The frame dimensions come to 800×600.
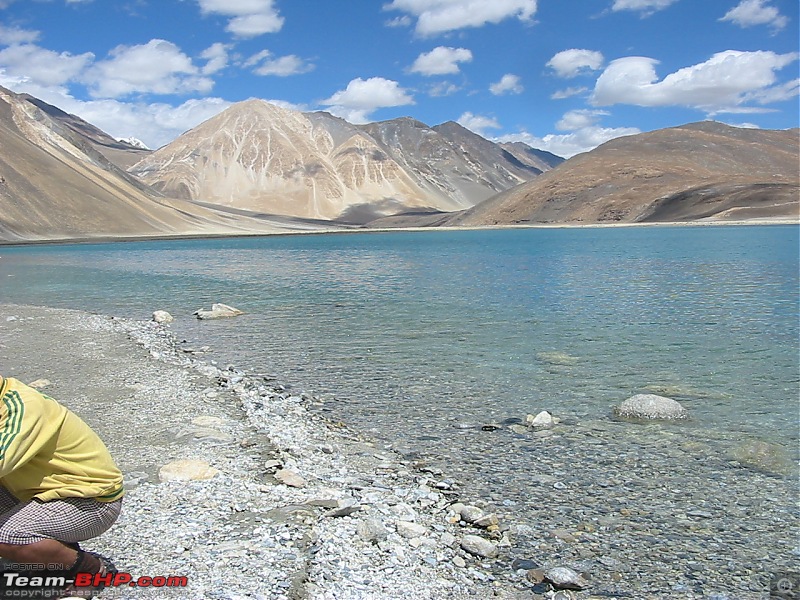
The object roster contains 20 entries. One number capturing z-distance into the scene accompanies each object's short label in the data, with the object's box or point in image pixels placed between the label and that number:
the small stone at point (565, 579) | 5.97
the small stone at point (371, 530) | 6.51
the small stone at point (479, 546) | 6.45
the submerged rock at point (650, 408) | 10.80
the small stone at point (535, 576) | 6.06
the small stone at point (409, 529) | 6.66
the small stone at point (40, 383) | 12.14
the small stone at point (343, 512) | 6.90
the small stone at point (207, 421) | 10.09
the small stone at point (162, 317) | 22.59
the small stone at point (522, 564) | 6.27
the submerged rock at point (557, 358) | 15.27
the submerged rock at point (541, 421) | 10.50
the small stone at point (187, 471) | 7.69
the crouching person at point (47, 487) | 4.27
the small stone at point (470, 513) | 7.18
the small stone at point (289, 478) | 7.73
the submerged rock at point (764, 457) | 8.78
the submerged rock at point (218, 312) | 23.14
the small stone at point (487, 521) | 7.07
